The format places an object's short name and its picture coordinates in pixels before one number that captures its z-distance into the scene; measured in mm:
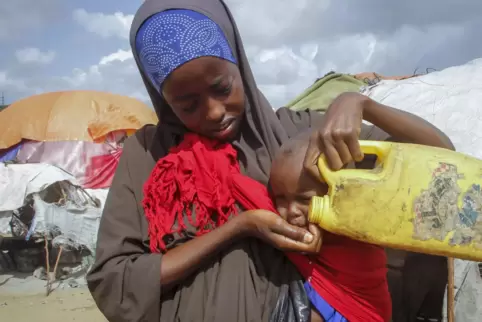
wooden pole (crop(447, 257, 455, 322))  1961
